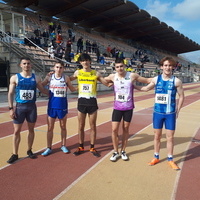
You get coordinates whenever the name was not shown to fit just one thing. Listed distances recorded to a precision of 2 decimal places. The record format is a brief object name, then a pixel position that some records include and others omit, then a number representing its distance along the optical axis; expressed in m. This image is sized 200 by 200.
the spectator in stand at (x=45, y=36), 19.21
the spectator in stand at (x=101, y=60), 22.00
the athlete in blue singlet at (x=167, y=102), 3.50
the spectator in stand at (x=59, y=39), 17.77
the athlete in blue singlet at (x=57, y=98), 3.98
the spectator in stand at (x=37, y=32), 18.73
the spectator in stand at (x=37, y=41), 17.55
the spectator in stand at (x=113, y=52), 27.69
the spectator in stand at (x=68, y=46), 16.24
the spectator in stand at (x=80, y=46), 20.32
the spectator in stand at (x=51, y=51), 16.23
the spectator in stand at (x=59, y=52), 16.41
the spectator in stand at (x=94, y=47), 24.73
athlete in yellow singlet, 3.95
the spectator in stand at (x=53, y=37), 17.87
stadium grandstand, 15.65
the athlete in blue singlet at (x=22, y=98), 3.67
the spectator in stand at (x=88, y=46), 23.75
